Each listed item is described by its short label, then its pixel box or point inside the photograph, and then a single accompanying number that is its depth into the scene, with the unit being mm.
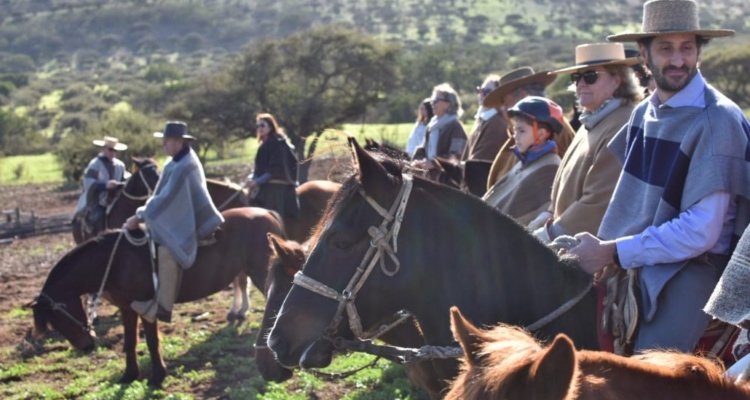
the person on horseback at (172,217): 8312
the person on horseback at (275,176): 11609
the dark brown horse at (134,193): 11477
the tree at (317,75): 34094
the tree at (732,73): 32094
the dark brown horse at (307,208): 11945
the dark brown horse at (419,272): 3371
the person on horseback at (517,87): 7095
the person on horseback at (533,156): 4672
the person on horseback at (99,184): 11781
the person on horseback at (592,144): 3846
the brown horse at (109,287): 8266
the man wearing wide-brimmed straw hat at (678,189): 2994
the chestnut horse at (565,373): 1846
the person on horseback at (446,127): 9625
